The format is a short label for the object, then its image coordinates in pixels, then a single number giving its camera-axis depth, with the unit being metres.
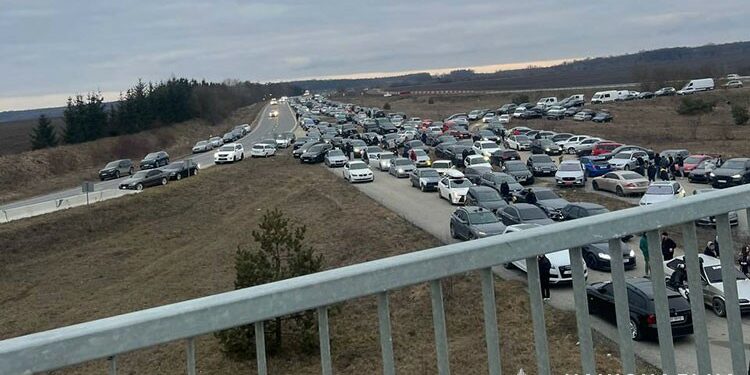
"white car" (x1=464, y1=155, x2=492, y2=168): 41.92
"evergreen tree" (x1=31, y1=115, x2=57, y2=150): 68.06
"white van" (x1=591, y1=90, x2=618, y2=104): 89.38
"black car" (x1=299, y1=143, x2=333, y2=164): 55.21
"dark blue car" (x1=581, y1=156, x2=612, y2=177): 37.88
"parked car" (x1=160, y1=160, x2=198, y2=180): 45.81
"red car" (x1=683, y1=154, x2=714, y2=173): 35.36
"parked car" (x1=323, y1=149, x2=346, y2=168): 51.88
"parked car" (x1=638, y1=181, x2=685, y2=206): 26.67
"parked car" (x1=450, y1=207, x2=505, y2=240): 22.45
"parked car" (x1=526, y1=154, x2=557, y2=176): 40.44
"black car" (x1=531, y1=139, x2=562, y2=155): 50.03
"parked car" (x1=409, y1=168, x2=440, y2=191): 37.62
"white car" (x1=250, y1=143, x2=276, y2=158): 59.17
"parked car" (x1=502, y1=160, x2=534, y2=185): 37.66
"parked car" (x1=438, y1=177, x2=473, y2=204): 32.66
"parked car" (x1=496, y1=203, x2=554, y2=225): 23.22
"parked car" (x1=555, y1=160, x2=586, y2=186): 36.00
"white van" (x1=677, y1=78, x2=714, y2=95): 82.25
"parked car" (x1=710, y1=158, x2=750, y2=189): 30.44
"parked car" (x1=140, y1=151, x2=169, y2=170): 53.94
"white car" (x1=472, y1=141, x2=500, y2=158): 47.34
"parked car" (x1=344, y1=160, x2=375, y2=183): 43.19
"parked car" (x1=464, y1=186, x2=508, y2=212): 28.48
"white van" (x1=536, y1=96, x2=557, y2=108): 90.89
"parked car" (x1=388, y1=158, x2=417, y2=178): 44.44
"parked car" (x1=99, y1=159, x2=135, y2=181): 51.84
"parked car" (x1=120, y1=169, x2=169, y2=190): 42.22
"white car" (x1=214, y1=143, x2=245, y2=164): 55.22
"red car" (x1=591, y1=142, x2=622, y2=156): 44.19
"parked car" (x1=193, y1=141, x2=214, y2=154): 71.88
